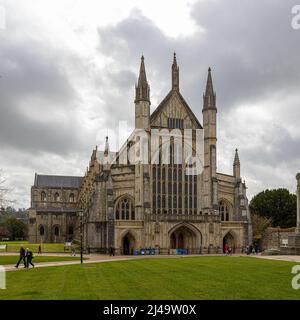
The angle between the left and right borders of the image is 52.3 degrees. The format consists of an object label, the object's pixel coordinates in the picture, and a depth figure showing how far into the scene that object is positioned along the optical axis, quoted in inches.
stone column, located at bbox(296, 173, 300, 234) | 1154.5
